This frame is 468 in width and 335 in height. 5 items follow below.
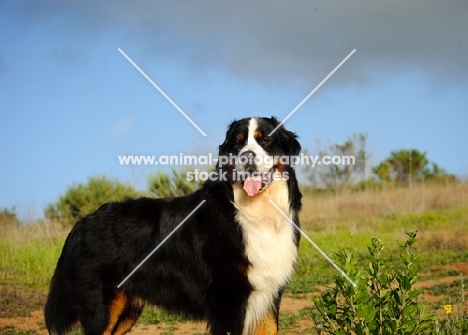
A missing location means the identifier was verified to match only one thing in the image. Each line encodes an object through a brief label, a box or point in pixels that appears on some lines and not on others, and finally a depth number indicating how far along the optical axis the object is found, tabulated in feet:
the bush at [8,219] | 47.65
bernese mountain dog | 19.26
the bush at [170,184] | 51.44
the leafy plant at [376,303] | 13.30
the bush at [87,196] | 51.47
